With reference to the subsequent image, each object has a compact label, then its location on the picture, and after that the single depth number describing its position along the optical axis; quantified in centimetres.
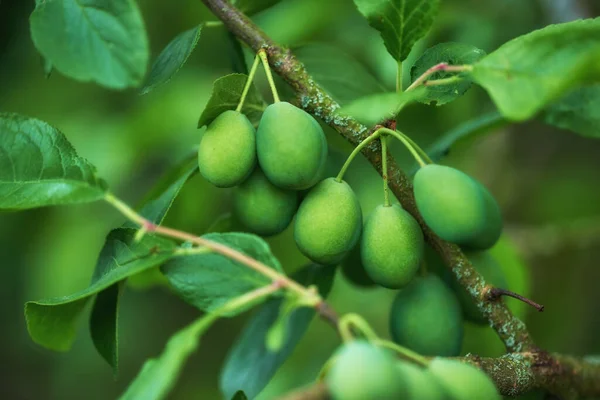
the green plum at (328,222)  80
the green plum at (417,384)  71
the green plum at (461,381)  73
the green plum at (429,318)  82
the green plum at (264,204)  81
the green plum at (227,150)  80
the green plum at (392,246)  80
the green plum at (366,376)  71
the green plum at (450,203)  78
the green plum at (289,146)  79
